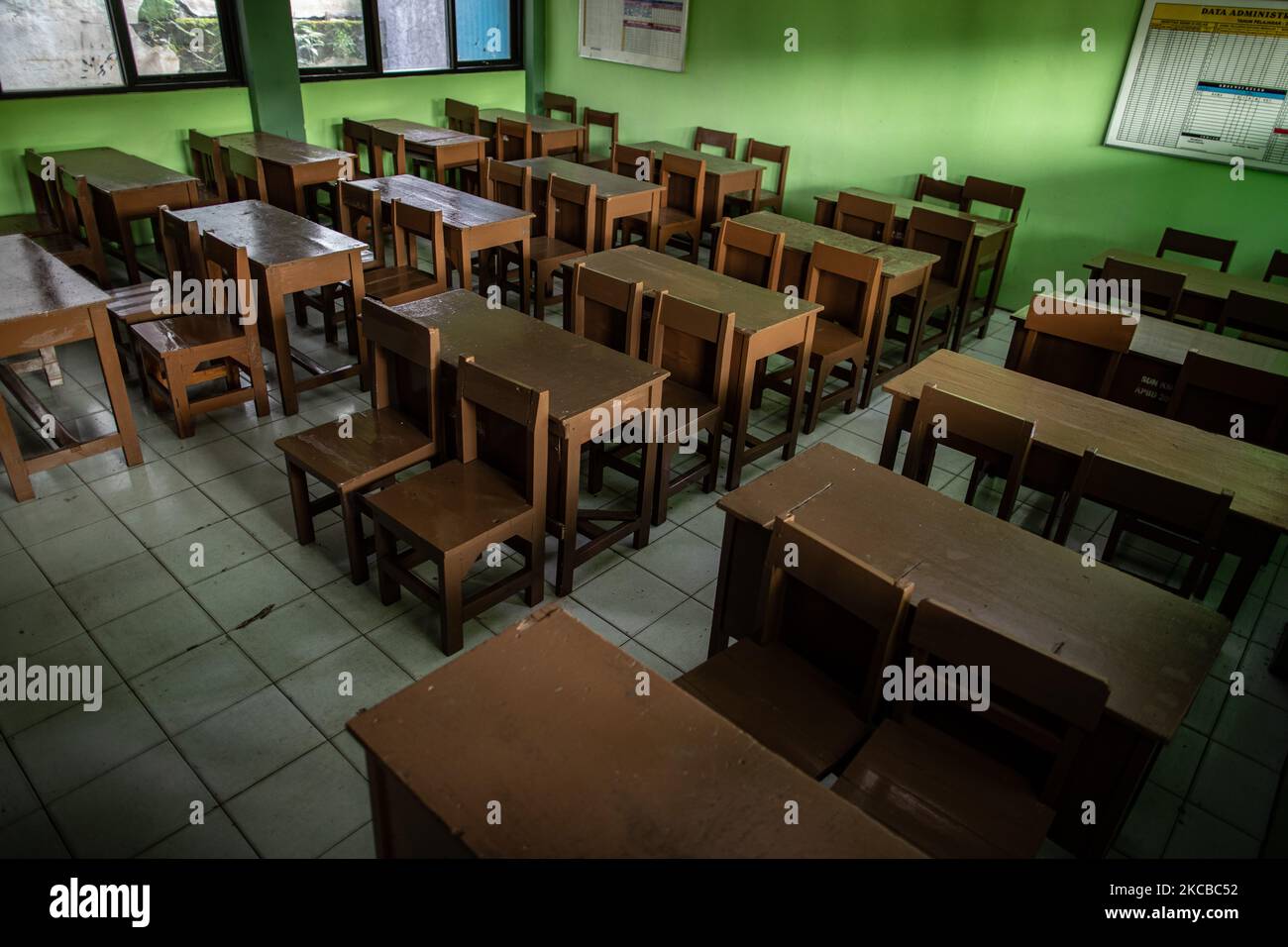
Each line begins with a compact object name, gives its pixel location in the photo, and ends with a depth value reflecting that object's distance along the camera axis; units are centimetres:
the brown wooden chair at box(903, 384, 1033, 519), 291
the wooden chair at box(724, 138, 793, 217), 713
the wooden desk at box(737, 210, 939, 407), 468
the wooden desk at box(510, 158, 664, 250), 559
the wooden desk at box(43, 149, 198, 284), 524
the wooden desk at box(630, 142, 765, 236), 646
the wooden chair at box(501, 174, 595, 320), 542
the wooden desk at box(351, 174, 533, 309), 490
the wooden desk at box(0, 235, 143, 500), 351
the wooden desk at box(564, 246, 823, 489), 379
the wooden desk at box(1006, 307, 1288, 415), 383
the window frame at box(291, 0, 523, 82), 734
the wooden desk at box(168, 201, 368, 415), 418
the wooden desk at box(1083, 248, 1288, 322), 467
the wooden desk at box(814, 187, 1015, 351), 543
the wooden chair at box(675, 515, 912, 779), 211
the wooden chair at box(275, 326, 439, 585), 317
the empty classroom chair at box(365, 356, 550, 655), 285
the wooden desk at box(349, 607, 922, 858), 141
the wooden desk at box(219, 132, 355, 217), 590
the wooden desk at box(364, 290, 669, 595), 311
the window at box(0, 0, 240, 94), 575
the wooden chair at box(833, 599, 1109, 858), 188
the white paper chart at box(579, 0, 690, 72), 772
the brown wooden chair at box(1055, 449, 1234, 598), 261
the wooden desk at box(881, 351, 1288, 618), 286
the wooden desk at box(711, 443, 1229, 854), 207
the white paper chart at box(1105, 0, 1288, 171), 495
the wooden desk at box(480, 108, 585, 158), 752
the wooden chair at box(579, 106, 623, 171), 784
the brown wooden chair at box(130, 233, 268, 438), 408
